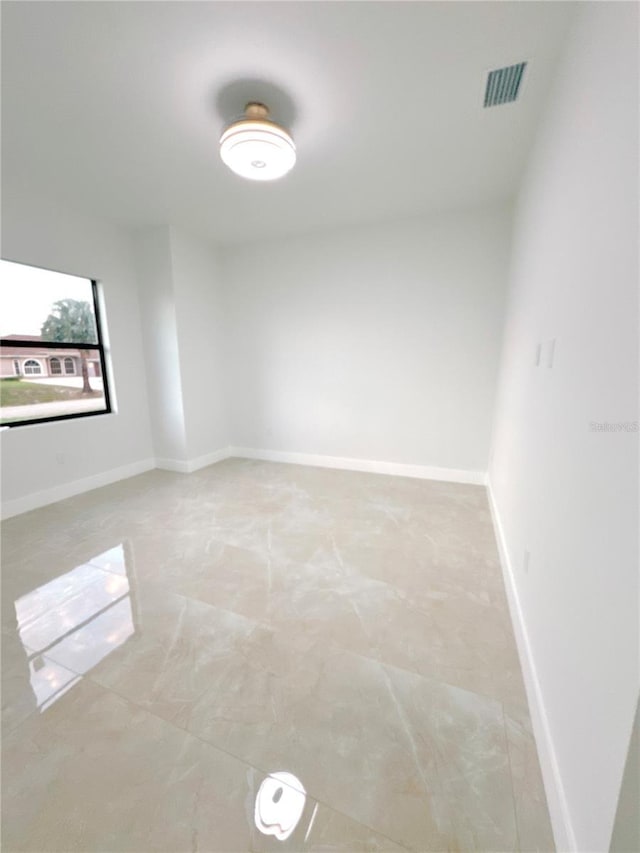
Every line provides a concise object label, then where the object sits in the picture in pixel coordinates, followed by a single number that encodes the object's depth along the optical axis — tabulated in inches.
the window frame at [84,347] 118.4
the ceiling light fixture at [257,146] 75.2
